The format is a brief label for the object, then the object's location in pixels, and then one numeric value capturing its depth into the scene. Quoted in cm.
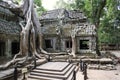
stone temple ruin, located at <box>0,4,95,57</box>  772
